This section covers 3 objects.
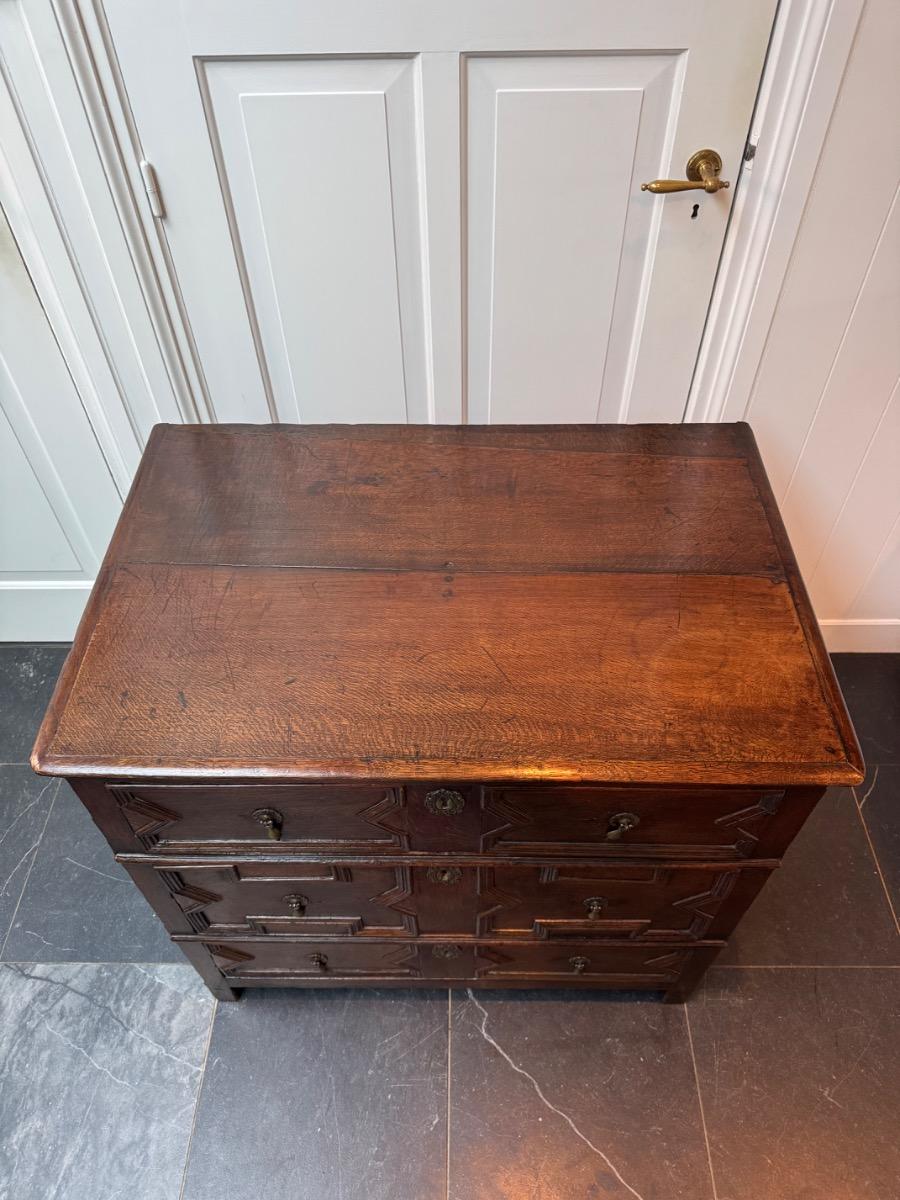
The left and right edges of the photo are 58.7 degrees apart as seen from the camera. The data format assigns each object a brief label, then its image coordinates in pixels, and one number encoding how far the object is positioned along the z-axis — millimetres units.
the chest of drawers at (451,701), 972
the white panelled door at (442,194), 1109
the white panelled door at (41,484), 1440
